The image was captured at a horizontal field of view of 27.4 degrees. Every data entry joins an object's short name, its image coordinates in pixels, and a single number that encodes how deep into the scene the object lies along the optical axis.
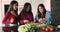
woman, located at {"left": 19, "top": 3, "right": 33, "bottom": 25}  1.40
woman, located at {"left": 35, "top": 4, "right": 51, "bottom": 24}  1.46
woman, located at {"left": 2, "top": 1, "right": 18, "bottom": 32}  1.25
